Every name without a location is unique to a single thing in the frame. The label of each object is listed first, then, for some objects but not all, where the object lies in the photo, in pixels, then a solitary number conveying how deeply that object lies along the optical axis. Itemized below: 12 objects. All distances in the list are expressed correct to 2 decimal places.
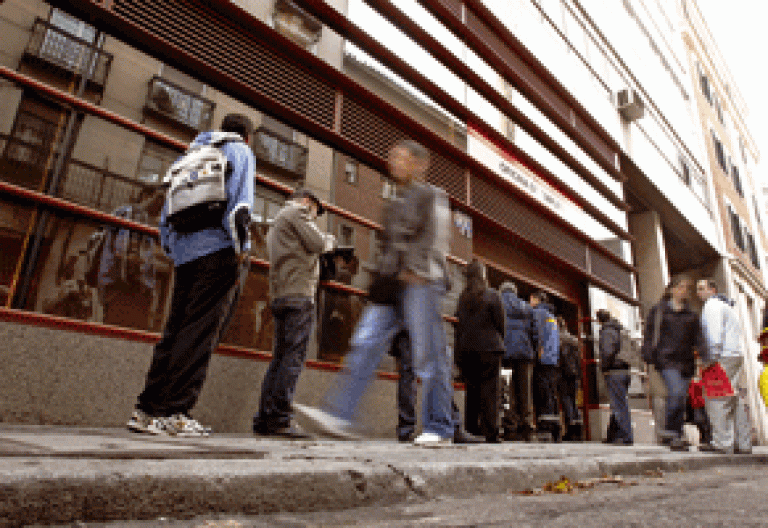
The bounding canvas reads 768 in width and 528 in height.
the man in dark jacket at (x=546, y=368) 6.61
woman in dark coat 5.13
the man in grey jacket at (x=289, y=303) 3.59
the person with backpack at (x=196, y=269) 2.79
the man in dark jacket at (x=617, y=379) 6.55
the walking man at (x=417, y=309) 3.41
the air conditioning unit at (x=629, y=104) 12.06
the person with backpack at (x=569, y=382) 7.43
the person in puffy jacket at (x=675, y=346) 5.43
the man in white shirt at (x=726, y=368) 5.18
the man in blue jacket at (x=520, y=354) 6.11
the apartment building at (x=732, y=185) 15.84
